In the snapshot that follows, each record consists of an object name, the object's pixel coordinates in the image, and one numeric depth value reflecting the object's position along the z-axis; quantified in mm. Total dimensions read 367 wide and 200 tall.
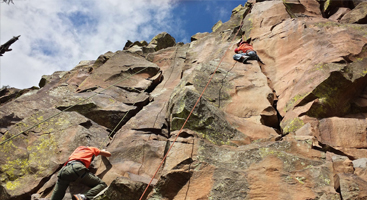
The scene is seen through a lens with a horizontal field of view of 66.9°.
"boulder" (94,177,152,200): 6598
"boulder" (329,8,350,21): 14821
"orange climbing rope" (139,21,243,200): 6568
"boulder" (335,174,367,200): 5492
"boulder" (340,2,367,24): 13109
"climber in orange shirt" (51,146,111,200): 7039
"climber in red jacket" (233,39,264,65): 12336
